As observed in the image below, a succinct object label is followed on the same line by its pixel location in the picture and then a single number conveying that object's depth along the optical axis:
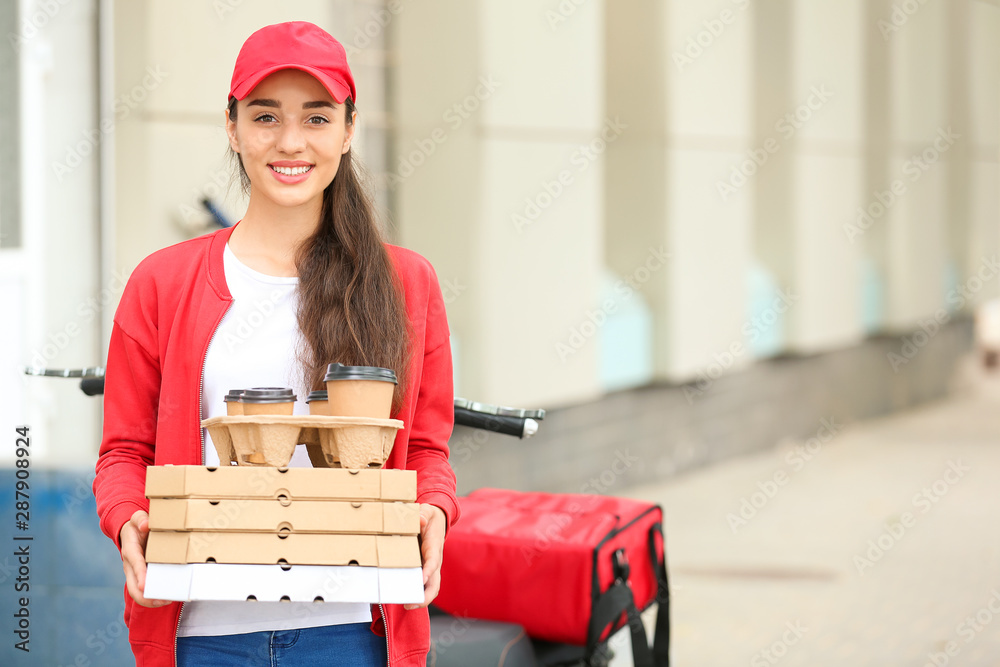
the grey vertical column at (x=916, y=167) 13.80
